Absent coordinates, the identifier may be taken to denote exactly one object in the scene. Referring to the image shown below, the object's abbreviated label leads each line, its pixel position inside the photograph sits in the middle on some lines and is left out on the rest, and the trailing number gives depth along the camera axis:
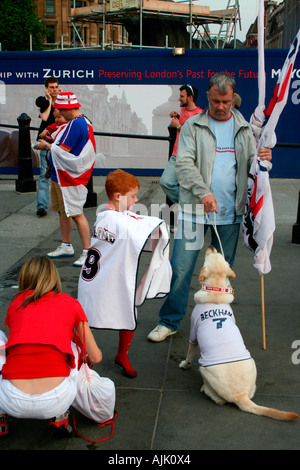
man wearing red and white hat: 5.74
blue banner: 10.95
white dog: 3.12
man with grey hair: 3.87
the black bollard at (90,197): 8.62
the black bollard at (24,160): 9.20
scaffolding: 19.98
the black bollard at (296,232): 6.84
